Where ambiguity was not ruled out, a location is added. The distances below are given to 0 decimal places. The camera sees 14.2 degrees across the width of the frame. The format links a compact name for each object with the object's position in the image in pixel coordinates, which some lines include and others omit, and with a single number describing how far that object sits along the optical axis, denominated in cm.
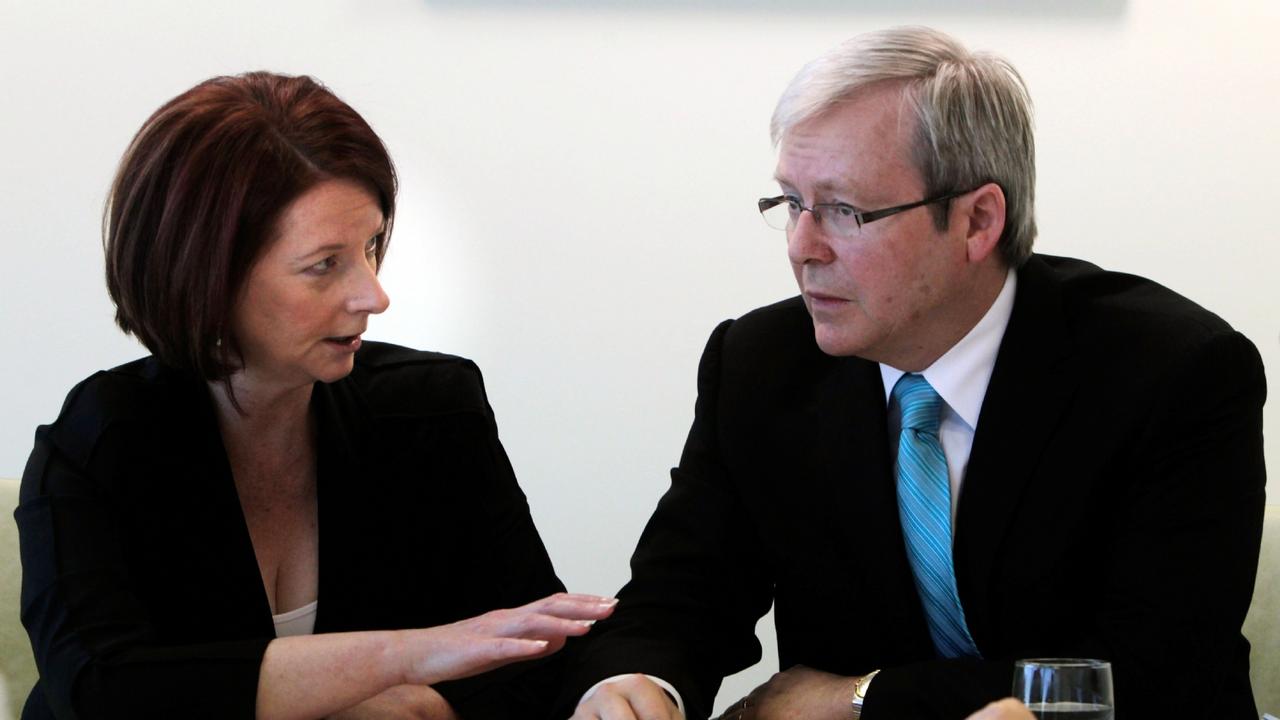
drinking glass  359
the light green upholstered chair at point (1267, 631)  415
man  396
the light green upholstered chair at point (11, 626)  420
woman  390
